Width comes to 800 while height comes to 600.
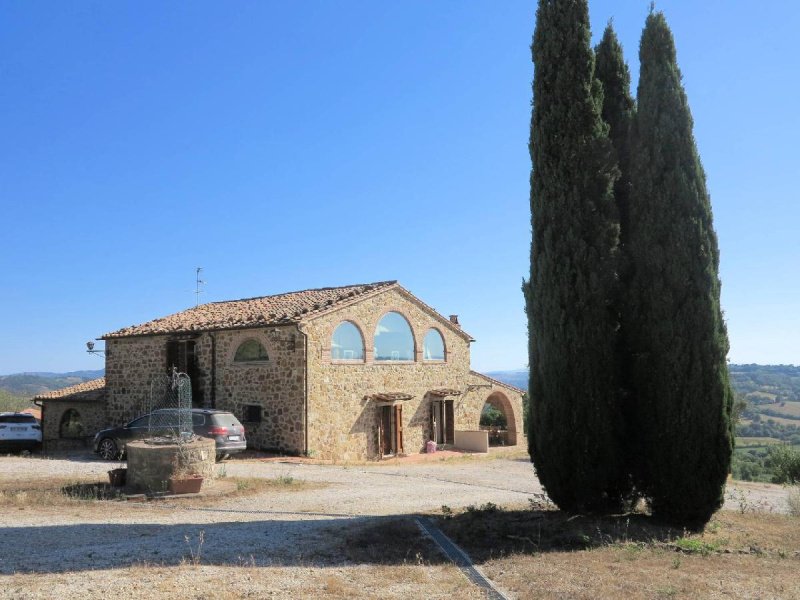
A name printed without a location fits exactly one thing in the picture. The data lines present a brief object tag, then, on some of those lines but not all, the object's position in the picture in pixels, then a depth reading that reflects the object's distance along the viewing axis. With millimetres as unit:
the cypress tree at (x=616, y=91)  9766
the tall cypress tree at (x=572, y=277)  8680
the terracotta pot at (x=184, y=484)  11383
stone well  11656
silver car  16594
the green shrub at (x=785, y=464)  20047
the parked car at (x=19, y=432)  19766
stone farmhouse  19500
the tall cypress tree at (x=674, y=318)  8406
